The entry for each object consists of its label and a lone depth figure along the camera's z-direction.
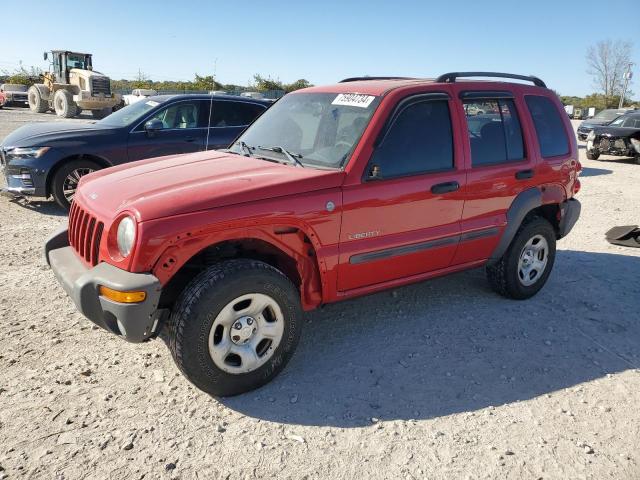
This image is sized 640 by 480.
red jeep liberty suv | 2.90
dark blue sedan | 7.08
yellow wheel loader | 25.31
